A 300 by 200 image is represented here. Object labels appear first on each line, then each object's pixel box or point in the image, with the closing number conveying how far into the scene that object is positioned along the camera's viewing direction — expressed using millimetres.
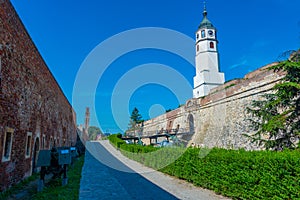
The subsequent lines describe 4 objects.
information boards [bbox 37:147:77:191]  6727
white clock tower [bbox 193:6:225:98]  39406
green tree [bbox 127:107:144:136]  72250
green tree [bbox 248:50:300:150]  7763
